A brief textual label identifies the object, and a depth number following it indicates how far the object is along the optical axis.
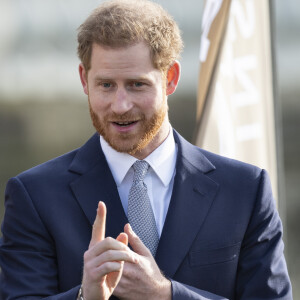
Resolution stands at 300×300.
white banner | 9.14
